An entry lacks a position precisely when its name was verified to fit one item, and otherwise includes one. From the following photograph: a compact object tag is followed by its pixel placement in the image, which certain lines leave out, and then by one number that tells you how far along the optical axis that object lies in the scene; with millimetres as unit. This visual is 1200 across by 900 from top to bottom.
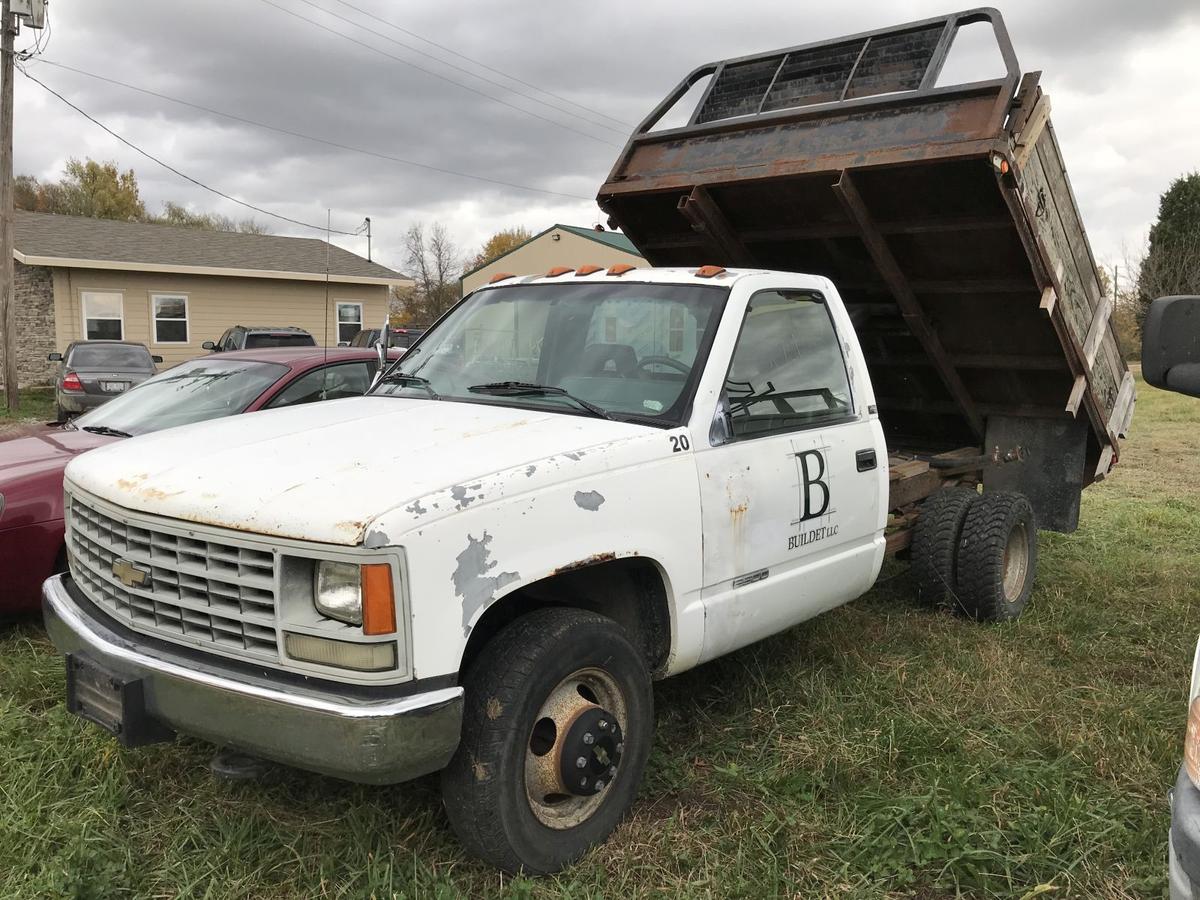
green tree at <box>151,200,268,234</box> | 54625
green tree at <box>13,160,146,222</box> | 49188
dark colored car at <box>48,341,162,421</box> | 15117
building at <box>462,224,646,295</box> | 39125
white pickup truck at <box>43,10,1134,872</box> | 2639
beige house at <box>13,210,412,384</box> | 22266
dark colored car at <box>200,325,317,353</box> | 17062
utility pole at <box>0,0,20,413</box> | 17219
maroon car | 4641
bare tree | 54631
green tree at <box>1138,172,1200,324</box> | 30109
